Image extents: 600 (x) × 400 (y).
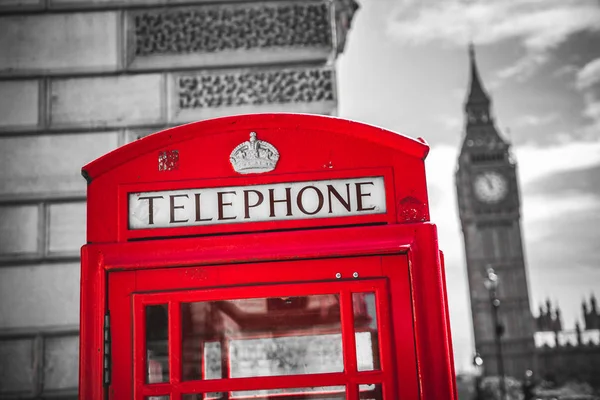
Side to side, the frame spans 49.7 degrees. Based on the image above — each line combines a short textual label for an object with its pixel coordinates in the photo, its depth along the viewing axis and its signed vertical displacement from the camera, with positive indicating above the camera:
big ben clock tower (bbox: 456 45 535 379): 59.94 +7.71
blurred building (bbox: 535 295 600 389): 56.34 -3.79
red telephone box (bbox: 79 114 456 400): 2.02 +0.23
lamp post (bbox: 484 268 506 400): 18.50 +0.74
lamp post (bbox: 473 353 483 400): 21.92 -2.47
